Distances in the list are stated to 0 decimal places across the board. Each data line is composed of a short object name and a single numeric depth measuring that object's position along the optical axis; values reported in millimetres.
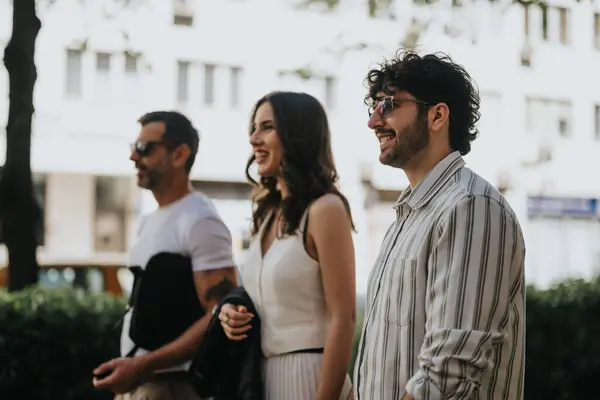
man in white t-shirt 6086
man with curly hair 3798
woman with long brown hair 5283
